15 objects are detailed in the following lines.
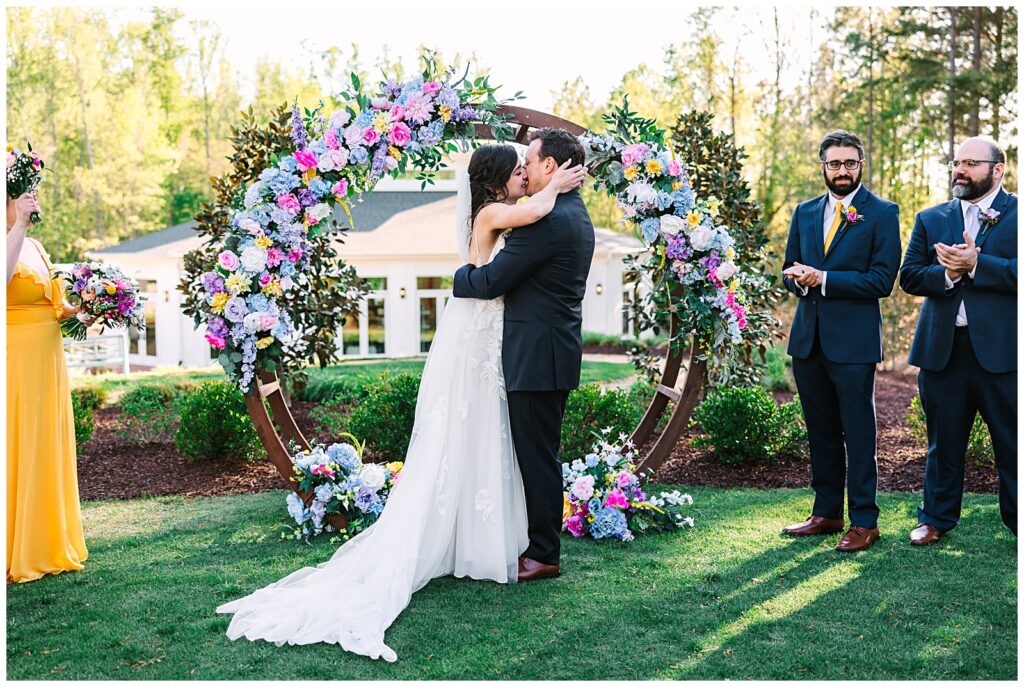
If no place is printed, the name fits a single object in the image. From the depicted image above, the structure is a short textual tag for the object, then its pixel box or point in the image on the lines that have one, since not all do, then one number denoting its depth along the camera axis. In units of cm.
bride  446
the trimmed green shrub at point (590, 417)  745
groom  446
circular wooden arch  556
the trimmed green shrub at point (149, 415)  869
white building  2114
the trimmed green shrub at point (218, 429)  758
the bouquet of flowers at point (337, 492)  548
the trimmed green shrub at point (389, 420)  749
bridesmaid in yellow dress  466
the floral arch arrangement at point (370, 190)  539
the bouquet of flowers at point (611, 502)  546
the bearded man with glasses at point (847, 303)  503
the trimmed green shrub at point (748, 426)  735
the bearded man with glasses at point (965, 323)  487
